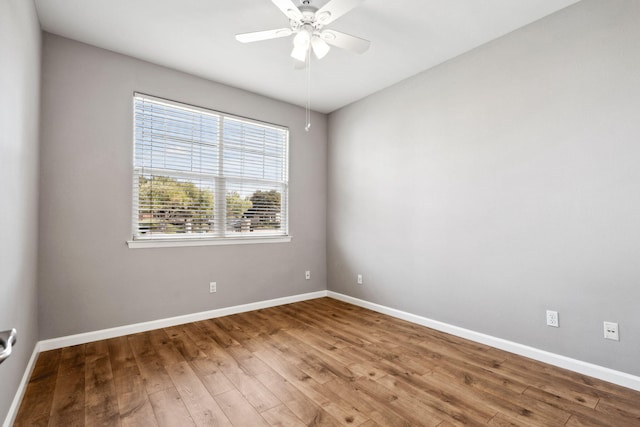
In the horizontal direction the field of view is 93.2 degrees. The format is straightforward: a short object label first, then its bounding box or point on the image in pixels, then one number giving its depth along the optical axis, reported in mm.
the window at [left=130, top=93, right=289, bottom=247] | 3109
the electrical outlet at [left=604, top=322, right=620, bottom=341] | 2096
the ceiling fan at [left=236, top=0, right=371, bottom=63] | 1942
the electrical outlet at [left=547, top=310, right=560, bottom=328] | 2357
